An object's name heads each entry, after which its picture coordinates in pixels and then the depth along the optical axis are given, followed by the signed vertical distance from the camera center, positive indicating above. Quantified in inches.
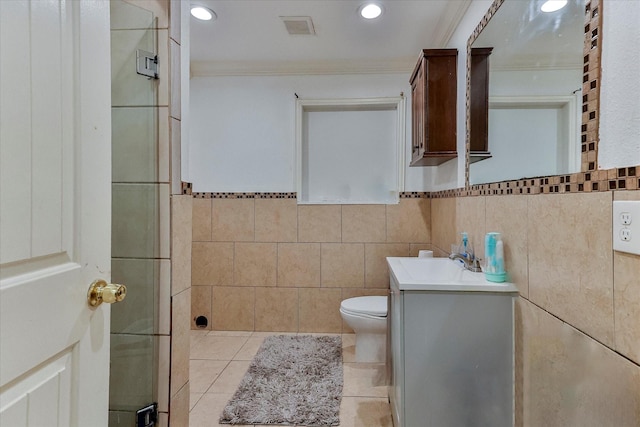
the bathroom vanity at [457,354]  50.2 -21.7
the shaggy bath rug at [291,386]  69.5 -43.0
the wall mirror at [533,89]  38.6 +18.4
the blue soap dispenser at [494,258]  53.0 -7.3
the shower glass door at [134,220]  48.3 -1.0
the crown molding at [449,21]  77.0 +50.2
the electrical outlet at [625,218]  28.6 -0.2
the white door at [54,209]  22.5 +0.3
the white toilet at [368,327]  88.1 -31.2
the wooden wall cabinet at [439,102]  80.5 +28.2
